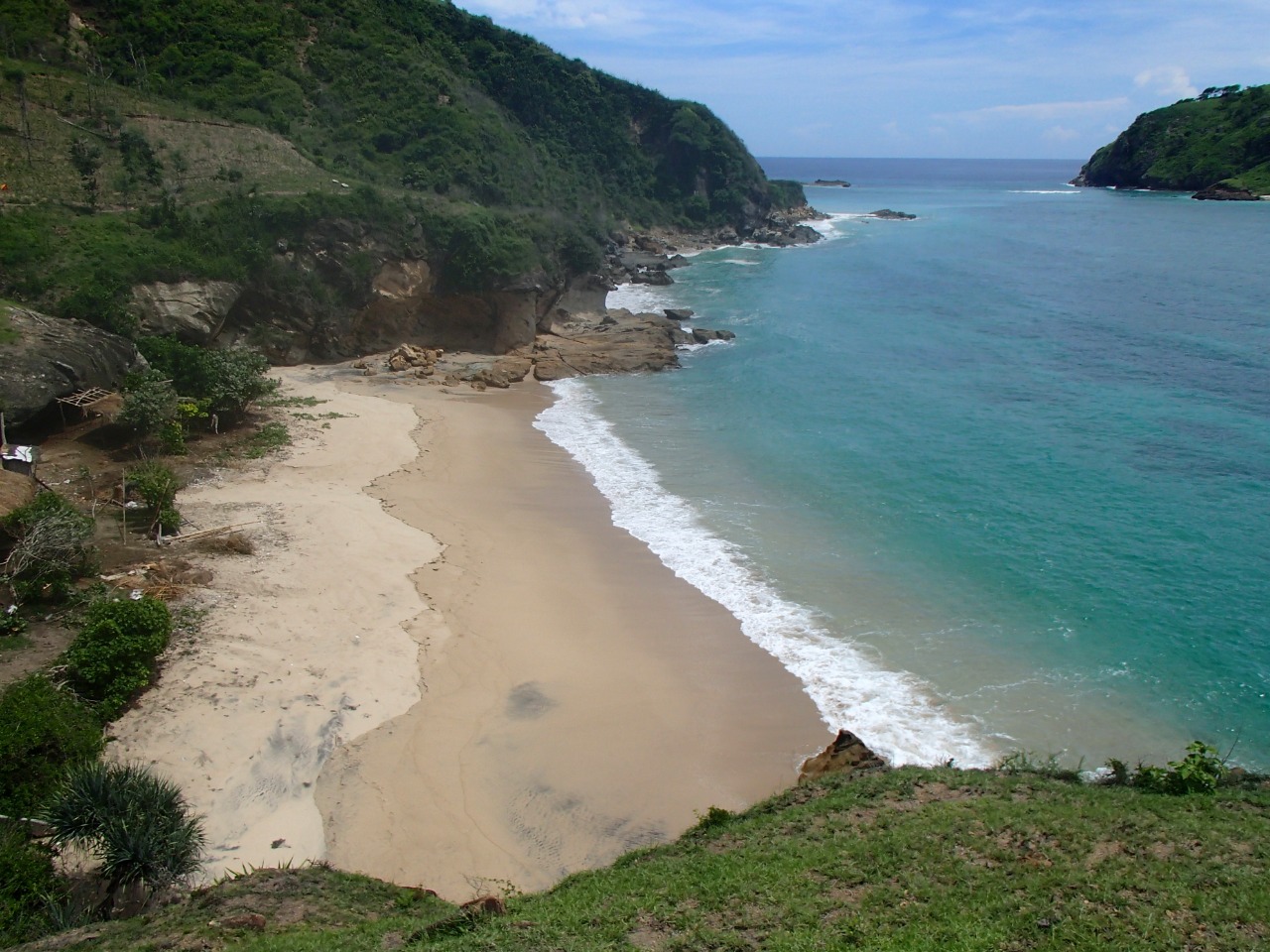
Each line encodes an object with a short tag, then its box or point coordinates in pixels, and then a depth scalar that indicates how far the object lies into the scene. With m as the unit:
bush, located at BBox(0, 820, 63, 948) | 9.84
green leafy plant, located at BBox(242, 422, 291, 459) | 26.68
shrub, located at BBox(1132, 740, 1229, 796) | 11.75
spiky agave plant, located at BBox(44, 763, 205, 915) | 10.62
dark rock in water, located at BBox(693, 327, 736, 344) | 47.59
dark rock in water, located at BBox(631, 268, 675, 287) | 67.50
